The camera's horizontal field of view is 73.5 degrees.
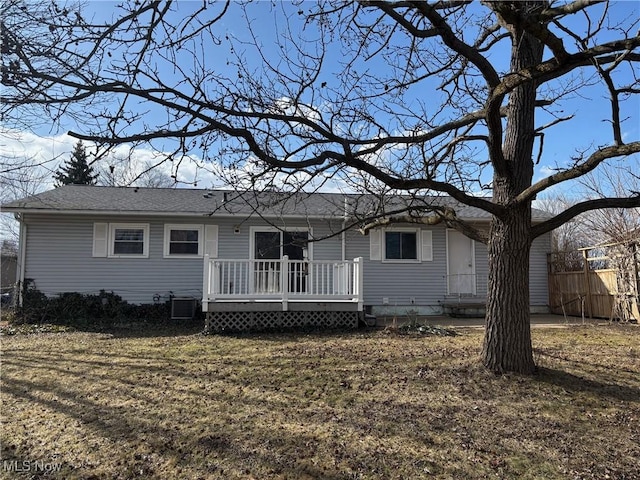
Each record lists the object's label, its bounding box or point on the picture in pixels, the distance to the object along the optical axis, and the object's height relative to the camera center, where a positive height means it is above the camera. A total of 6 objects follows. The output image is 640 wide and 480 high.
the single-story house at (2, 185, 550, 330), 11.25 +0.86
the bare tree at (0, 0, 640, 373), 3.29 +1.61
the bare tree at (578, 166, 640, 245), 14.26 +2.22
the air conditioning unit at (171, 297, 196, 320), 10.73 -0.67
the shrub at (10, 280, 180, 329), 10.61 -0.73
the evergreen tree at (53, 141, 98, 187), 24.44 +6.35
